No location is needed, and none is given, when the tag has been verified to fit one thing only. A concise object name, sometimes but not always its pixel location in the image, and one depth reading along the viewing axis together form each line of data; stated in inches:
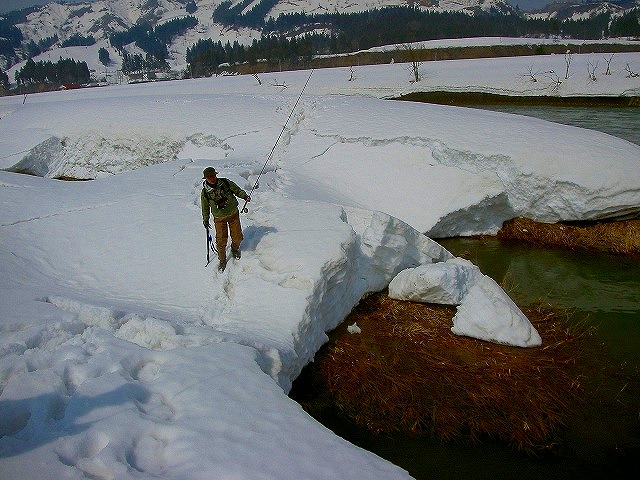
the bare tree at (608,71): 1269.7
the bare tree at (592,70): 1226.3
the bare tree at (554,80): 1224.2
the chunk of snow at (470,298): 292.8
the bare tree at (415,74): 1494.3
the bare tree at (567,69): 1300.4
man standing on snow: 282.5
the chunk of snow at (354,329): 309.4
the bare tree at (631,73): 1197.3
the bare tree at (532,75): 1289.7
